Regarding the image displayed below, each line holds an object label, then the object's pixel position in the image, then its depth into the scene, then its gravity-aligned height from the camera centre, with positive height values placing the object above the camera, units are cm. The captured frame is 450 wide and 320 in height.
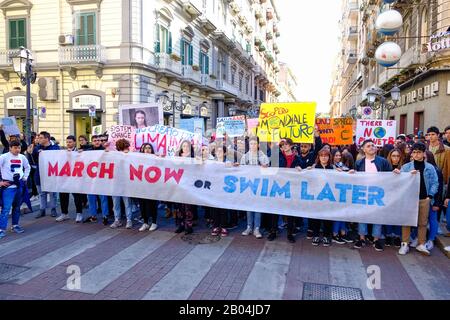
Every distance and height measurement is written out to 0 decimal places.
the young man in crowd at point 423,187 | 555 -71
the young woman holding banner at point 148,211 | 689 -140
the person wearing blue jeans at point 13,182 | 642 -80
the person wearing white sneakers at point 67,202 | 739 -133
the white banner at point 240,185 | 572 -81
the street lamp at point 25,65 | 1090 +237
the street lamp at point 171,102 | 2178 +260
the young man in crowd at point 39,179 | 779 -90
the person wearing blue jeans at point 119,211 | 700 -144
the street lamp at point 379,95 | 1590 +233
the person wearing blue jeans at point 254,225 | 642 -157
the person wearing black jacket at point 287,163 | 620 -41
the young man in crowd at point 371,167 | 587 -42
